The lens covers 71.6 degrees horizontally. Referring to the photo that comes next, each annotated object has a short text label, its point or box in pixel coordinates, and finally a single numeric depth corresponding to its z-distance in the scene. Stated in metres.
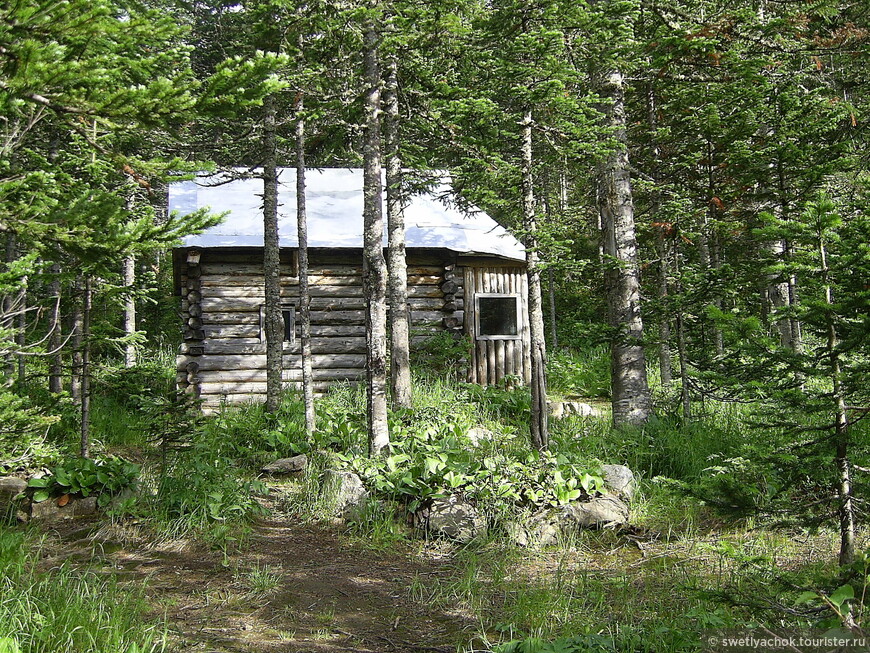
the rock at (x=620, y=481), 7.22
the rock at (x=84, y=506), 6.86
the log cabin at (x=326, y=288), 13.56
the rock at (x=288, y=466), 9.02
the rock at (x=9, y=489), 6.79
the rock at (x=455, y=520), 6.61
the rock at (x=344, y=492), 7.38
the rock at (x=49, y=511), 6.68
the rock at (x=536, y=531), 6.46
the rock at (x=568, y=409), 11.55
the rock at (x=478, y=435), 9.14
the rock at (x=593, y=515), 6.68
